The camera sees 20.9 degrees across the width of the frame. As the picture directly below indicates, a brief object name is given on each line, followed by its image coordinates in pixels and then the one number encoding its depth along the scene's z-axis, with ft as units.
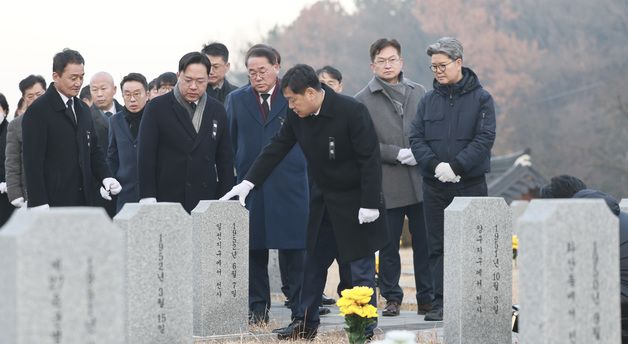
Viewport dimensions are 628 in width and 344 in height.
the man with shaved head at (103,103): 52.91
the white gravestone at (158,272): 32.70
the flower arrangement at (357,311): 33.84
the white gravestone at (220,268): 39.87
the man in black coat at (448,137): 43.37
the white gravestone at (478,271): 35.98
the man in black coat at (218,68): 48.91
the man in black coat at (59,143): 39.30
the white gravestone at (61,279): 21.70
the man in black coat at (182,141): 41.91
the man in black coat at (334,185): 36.93
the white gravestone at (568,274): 25.79
